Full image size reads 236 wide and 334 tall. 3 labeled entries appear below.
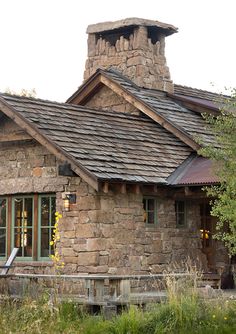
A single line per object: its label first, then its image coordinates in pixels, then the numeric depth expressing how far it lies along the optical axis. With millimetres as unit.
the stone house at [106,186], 15672
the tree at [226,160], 13547
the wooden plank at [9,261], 15395
